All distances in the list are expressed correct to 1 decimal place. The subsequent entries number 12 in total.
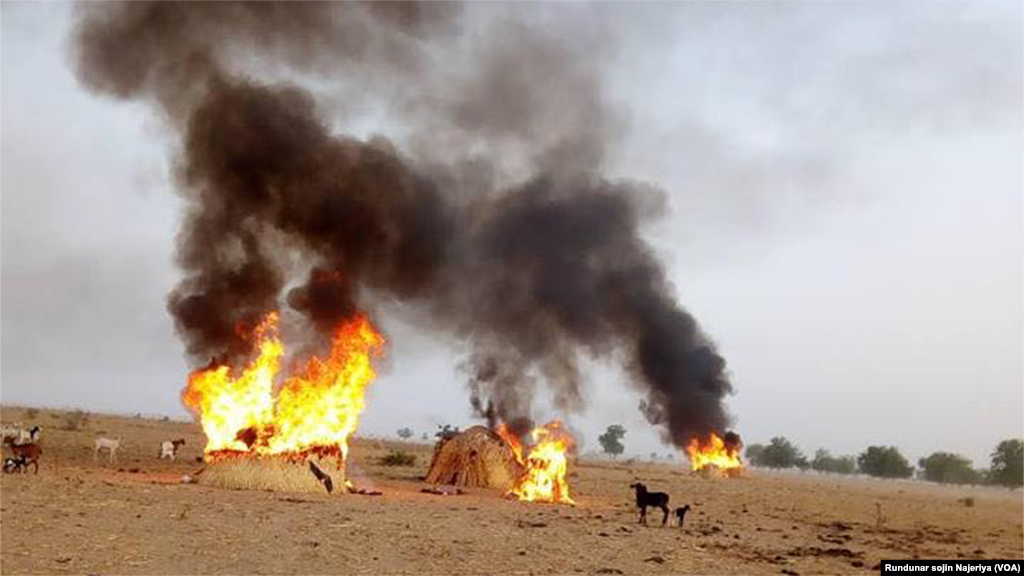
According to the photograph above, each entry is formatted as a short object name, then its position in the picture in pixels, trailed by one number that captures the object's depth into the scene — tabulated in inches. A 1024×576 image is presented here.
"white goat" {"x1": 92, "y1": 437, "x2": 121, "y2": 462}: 1392.8
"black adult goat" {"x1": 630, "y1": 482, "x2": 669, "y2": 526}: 960.9
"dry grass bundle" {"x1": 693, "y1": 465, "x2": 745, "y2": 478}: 2647.6
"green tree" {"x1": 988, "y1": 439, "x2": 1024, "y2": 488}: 6048.2
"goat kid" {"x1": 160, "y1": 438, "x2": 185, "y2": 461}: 1563.6
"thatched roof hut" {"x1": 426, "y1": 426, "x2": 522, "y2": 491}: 1456.7
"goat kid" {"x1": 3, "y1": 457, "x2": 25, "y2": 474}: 1063.6
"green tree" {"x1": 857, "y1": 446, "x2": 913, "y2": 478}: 6776.6
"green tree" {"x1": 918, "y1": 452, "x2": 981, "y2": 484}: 7057.1
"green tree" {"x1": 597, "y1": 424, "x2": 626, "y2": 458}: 7765.8
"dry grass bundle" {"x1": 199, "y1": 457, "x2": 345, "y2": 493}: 1103.6
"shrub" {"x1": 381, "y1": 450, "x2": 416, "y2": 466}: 2146.7
